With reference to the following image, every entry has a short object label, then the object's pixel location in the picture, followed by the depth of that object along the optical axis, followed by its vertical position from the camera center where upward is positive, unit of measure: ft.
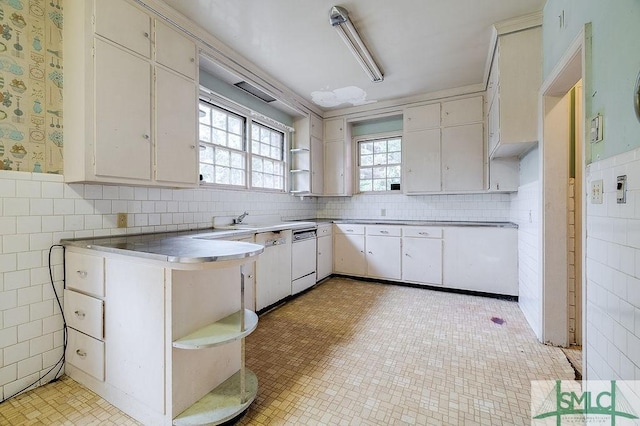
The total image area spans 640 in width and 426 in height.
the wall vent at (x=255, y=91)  11.41 +5.29
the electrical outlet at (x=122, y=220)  7.52 -0.19
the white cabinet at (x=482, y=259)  11.32 -1.94
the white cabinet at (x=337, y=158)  16.01 +3.18
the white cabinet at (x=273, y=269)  9.85 -2.09
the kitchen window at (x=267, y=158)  12.92 +2.70
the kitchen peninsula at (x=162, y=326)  4.68 -2.13
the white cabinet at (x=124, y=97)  6.19 +2.86
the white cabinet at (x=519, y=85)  8.33 +3.91
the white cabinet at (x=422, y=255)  12.66 -1.95
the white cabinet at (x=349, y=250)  14.32 -1.92
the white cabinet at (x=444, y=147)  12.89 +3.19
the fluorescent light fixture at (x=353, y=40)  7.90 +5.65
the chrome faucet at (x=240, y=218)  11.27 -0.21
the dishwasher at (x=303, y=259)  11.71 -2.04
